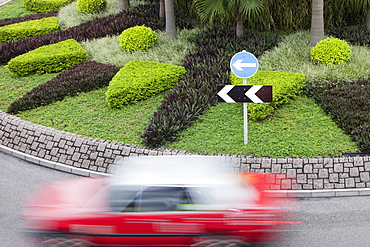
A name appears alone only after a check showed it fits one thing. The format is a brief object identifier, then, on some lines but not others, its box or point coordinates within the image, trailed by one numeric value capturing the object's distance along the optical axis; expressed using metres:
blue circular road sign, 9.55
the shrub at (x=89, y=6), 19.95
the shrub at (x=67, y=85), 12.43
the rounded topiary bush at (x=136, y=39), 15.48
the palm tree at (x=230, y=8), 14.19
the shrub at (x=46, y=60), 14.59
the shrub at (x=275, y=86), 10.77
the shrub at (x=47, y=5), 23.33
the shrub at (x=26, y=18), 21.00
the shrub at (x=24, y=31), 18.77
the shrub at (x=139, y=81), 12.04
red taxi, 6.38
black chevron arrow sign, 9.37
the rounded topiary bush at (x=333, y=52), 13.16
